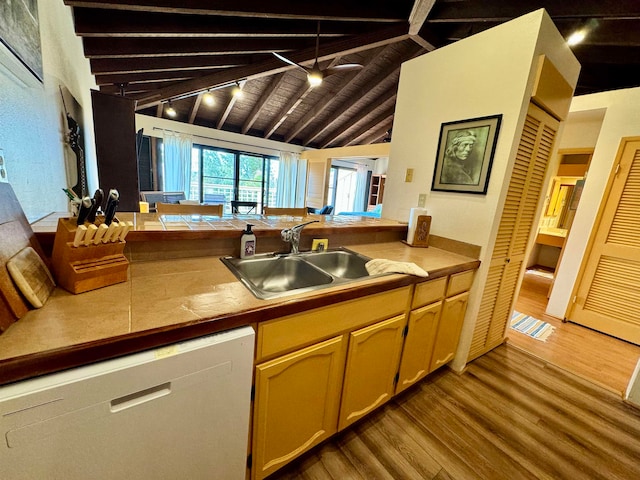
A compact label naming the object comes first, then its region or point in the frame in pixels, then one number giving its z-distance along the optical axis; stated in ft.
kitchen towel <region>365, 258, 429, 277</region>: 4.11
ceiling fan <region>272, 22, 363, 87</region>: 9.11
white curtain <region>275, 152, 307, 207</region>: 22.98
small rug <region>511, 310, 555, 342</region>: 7.99
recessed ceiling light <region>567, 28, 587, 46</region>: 6.84
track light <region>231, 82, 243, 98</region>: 12.09
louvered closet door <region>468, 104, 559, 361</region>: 5.27
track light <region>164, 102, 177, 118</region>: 13.94
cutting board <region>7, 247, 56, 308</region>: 2.10
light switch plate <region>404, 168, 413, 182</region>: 6.56
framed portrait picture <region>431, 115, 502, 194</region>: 5.07
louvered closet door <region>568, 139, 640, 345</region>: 7.56
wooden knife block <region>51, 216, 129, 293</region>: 2.53
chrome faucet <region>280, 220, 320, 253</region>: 4.55
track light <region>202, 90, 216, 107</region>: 12.78
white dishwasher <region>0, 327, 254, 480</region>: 1.68
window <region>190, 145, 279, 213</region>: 19.35
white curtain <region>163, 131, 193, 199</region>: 17.26
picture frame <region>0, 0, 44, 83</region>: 2.81
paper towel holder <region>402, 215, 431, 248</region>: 6.07
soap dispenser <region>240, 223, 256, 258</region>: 4.23
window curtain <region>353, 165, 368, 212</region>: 29.66
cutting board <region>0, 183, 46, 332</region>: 1.93
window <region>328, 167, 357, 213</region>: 28.27
